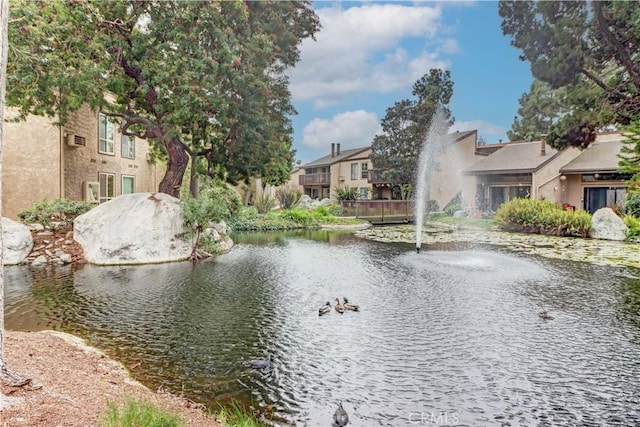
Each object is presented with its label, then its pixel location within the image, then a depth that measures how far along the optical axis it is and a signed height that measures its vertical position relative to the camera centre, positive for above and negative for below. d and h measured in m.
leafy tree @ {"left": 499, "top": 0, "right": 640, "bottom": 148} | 12.37 +5.22
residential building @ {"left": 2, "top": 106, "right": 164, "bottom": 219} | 15.84 +2.27
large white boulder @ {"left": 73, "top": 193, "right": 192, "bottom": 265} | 12.11 -0.70
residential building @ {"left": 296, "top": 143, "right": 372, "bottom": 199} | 40.59 +4.07
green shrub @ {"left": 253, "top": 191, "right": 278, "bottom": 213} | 26.61 +0.41
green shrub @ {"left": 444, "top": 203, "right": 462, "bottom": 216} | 30.53 +0.05
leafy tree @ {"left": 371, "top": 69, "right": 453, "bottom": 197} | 30.48 +6.67
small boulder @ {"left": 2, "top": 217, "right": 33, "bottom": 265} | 11.59 -0.95
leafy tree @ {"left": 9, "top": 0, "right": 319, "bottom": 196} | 11.80 +4.59
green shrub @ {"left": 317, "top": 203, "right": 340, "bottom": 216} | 30.09 -0.01
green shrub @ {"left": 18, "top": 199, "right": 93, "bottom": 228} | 13.24 -0.06
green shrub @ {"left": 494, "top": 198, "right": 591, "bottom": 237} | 19.03 -0.47
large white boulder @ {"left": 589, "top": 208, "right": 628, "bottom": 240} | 17.62 -0.77
